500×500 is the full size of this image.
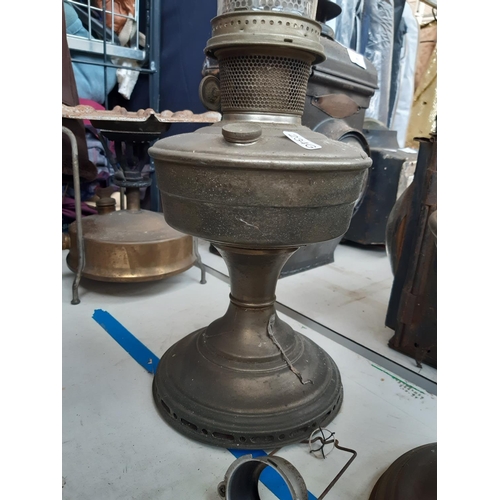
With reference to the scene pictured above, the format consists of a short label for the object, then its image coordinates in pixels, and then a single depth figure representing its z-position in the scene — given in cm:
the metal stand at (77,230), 51
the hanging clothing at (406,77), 302
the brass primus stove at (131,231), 53
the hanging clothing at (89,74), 80
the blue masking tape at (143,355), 32
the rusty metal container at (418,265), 44
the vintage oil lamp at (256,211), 28
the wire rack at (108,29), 80
